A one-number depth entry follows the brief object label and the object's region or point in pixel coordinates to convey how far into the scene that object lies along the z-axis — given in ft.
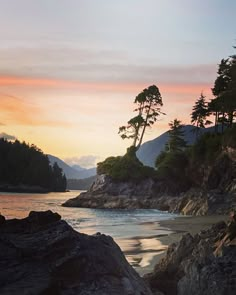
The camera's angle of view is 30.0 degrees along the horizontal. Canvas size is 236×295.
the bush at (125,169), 216.33
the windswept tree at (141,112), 247.09
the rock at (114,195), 200.60
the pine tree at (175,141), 258.16
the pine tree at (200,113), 223.92
